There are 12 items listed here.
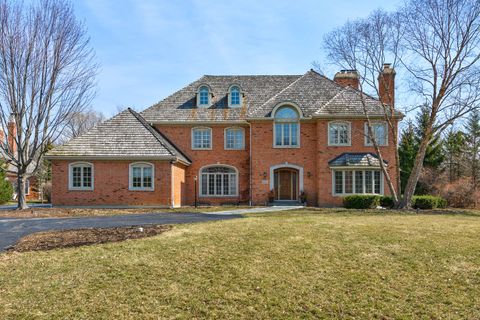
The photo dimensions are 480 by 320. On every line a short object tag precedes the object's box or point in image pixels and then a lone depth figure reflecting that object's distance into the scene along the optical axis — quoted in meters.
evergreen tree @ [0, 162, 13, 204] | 33.28
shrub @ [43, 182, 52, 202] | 36.88
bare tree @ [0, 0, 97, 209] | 21.52
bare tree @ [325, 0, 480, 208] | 20.53
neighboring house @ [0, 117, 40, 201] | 43.69
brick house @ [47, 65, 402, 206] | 24.69
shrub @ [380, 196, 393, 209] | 23.78
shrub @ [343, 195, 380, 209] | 22.86
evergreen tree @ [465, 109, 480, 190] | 37.22
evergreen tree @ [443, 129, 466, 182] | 36.84
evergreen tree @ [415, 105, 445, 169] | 35.25
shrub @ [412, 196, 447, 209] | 23.28
